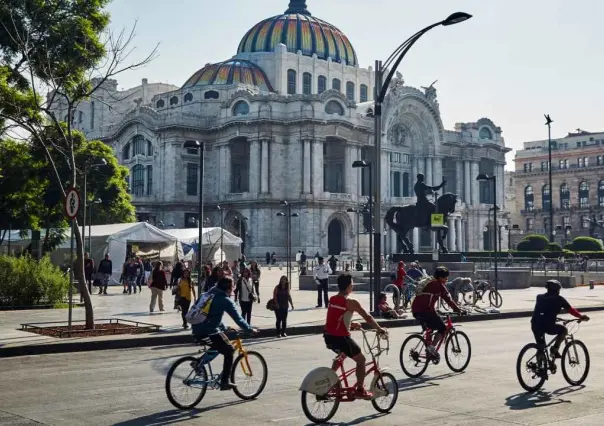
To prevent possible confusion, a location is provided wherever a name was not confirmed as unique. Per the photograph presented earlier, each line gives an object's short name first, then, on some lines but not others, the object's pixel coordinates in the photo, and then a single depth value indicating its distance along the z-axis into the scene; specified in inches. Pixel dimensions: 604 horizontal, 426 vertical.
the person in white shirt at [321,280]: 1093.8
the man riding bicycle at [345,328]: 371.6
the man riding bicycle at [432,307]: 498.6
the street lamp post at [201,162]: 1019.3
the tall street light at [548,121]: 2518.5
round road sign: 673.0
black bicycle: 444.5
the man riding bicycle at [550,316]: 450.6
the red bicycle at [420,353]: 495.2
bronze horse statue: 1546.5
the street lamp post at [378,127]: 880.3
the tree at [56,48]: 824.9
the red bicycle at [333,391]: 354.9
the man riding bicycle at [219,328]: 402.6
